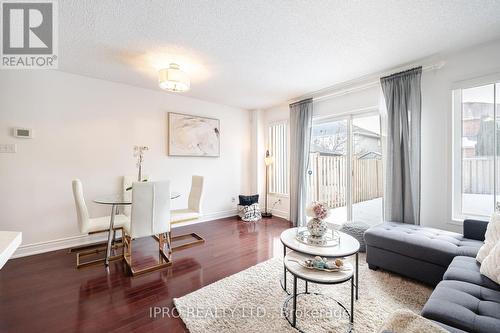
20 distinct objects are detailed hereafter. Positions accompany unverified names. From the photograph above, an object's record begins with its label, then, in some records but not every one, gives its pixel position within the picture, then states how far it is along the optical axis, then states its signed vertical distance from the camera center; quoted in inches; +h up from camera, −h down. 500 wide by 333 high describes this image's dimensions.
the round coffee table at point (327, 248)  65.5 -27.8
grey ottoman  111.1 -35.5
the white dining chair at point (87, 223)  95.8 -28.1
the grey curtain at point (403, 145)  103.2 +10.5
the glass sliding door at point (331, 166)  145.3 -0.1
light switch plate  103.6 +9.2
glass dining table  95.7 -16.9
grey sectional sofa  43.3 -31.2
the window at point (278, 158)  188.5 +7.3
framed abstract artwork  153.5 +24.1
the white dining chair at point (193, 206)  118.9 -25.8
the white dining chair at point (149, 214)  90.5 -21.9
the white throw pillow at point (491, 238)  62.4 -22.2
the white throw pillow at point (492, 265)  53.9 -27.0
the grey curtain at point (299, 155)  156.3 +8.7
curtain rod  101.9 +50.3
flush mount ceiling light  99.8 +42.9
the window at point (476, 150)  91.4 +7.3
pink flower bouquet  77.9 -17.2
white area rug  61.7 -47.4
